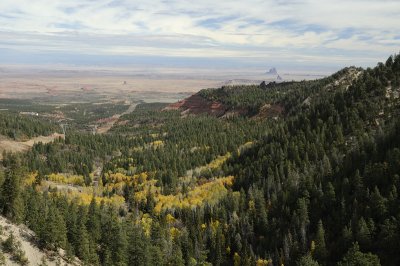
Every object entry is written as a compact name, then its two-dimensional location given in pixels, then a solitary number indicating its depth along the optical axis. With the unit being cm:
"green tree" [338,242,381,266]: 8050
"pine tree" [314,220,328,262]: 9375
